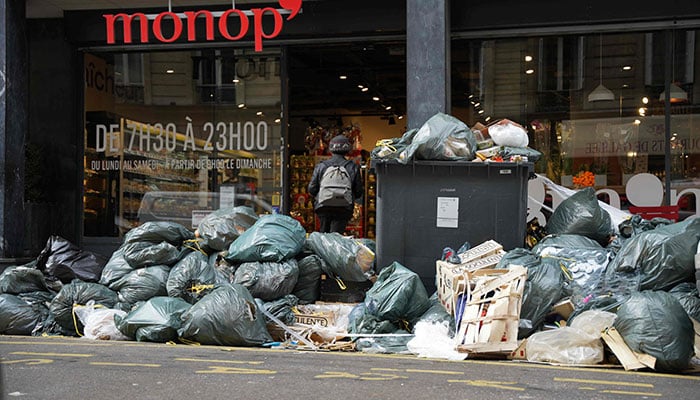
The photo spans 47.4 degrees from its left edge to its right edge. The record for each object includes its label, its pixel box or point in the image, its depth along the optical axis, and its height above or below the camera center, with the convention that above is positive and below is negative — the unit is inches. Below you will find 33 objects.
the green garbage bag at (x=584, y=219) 331.6 -18.6
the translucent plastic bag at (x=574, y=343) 247.8 -53.1
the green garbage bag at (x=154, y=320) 288.8 -53.7
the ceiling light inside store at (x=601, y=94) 446.6 +45.3
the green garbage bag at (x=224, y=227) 335.0 -22.5
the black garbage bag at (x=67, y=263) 345.7 -39.5
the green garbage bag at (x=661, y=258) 272.7 -28.7
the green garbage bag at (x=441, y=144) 323.3 +12.4
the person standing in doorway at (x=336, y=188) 374.3 -6.5
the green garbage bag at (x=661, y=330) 233.8 -46.2
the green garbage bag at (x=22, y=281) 331.6 -45.0
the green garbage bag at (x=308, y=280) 319.6 -42.7
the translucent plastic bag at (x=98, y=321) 304.3 -57.1
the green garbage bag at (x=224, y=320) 277.1 -51.2
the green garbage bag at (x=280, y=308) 302.4 -51.3
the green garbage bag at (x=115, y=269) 326.6 -39.6
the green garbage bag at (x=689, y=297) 260.5 -40.5
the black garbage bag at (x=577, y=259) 289.0 -31.7
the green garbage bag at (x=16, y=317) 318.3 -57.8
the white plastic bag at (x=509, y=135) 341.1 +16.9
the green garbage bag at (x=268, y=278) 304.8 -40.2
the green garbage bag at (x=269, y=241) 312.3 -26.9
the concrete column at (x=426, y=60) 377.7 +54.3
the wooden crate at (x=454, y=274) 274.4 -35.5
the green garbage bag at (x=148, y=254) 322.0 -32.6
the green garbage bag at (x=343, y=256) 316.2 -32.9
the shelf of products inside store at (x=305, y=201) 512.1 -17.4
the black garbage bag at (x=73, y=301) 316.2 -50.7
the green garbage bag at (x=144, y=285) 314.2 -44.3
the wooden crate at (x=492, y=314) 252.1 -45.0
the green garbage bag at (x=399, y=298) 283.1 -44.5
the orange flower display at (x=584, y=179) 446.9 -2.5
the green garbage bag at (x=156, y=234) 328.8 -25.0
